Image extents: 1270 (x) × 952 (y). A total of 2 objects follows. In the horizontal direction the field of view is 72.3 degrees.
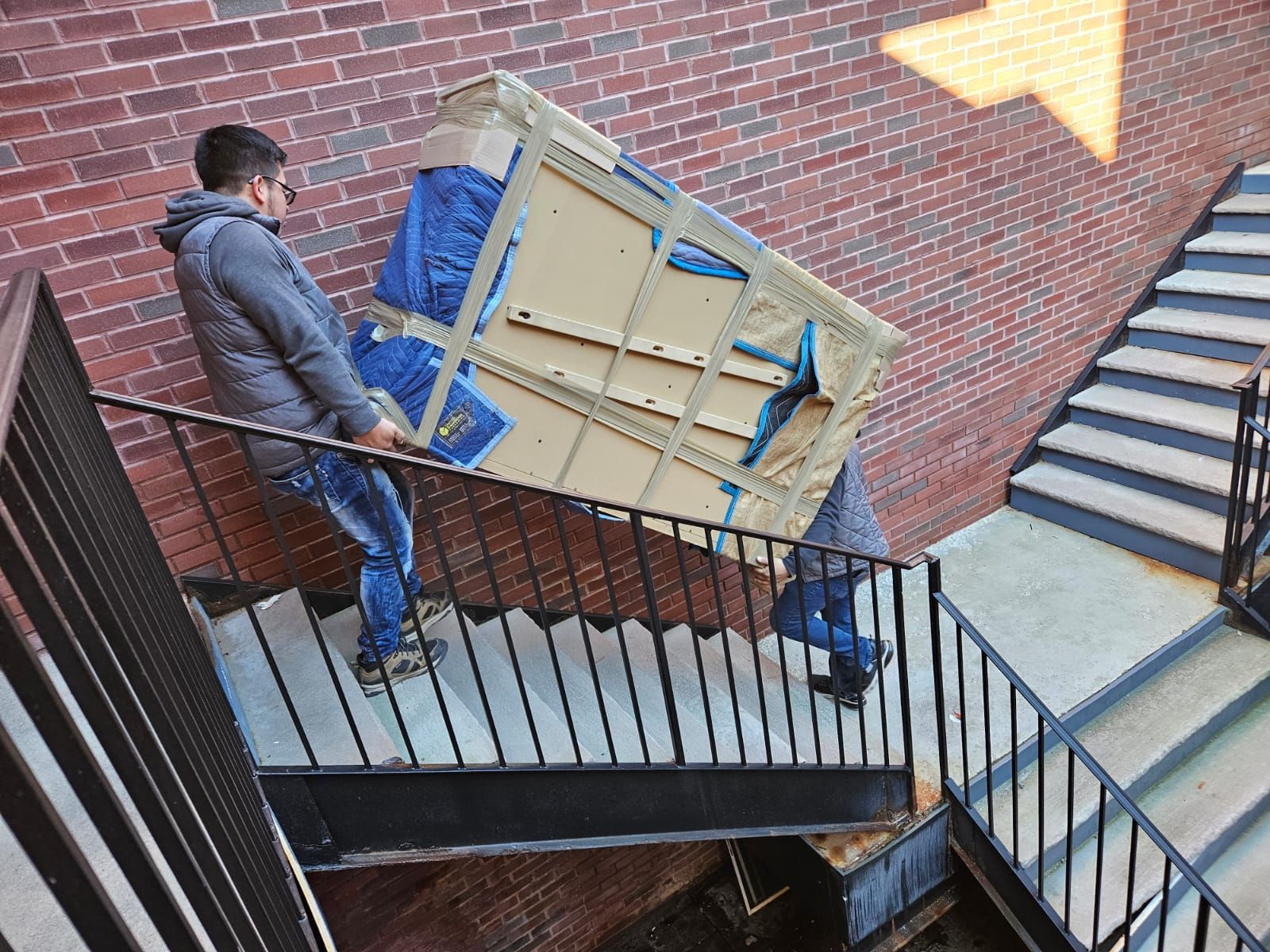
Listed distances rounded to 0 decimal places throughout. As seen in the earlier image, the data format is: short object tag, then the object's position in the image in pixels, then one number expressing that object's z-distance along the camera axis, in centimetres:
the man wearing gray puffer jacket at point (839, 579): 332
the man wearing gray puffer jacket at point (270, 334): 227
